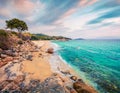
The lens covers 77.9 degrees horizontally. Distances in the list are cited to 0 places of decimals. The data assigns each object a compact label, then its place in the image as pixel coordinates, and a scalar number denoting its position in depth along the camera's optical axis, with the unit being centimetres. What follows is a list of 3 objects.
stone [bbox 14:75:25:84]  782
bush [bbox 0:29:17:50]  1854
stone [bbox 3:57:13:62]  1316
